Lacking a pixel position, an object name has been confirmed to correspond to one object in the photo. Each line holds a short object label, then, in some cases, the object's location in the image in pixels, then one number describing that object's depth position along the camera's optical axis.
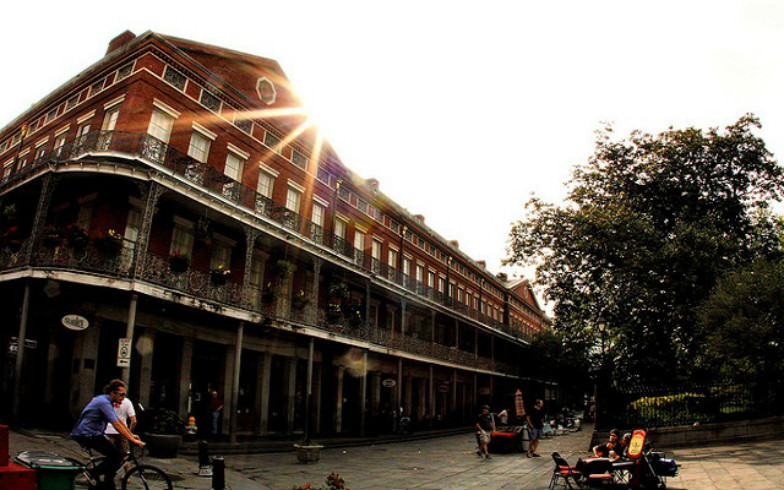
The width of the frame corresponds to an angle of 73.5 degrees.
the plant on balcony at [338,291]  21.08
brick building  13.77
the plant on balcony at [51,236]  12.93
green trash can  5.16
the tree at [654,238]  20.50
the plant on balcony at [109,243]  12.85
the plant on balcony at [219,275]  15.43
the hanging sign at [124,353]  11.49
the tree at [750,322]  14.16
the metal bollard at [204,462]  9.72
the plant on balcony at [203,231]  15.99
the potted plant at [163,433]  11.51
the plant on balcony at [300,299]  18.75
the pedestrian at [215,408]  16.16
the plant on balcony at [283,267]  18.27
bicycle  6.55
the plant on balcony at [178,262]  14.08
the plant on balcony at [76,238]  12.68
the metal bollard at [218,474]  7.35
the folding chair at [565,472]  9.34
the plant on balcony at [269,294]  17.52
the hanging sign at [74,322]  11.70
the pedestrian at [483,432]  14.98
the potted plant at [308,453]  13.07
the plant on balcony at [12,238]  14.67
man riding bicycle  6.29
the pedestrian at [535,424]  15.23
